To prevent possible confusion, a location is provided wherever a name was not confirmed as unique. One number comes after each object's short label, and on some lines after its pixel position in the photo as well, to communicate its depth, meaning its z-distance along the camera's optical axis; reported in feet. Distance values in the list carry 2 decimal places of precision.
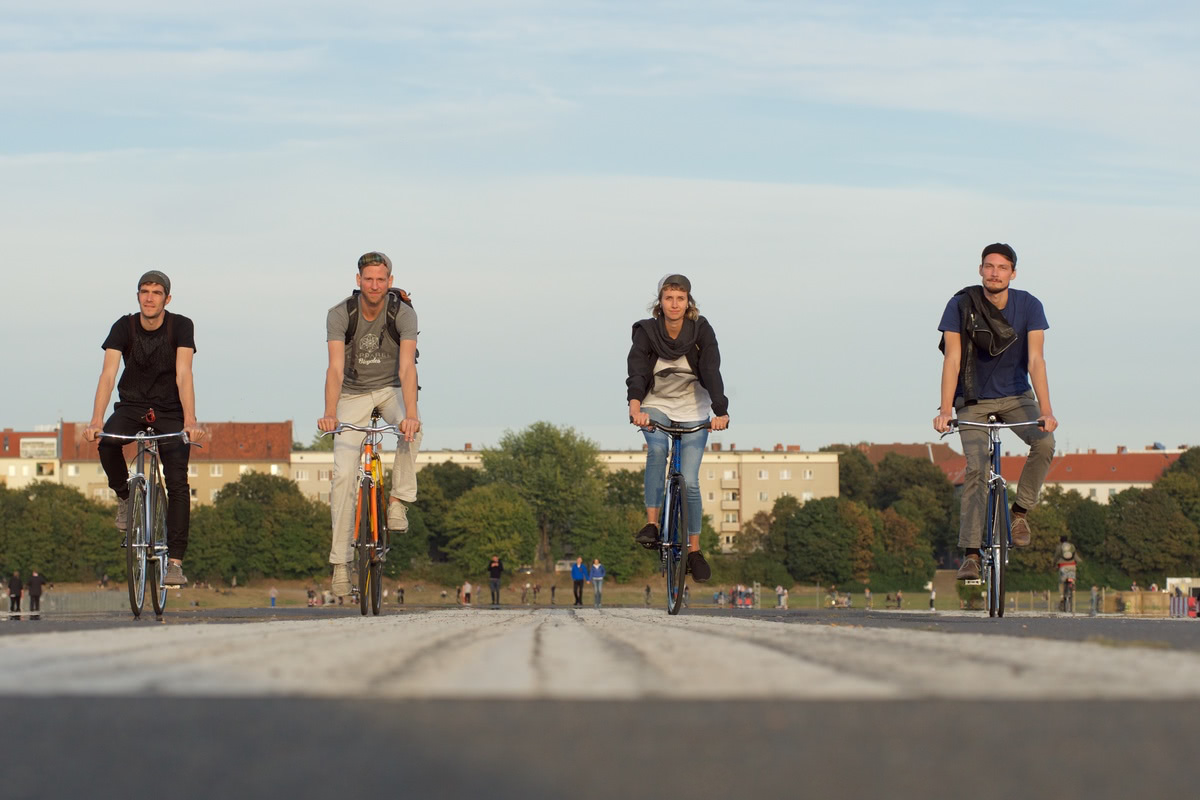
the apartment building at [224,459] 600.39
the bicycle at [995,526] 39.11
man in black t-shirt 37.55
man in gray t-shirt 39.83
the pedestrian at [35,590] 134.51
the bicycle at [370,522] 40.37
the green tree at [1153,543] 476.95
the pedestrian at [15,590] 123.74
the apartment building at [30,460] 636.07
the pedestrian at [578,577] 157.22
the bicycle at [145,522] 36.88
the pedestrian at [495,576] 183.13
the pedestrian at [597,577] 148.87
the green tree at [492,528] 449.48
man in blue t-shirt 39.27
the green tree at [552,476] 469.16
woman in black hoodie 39.24
